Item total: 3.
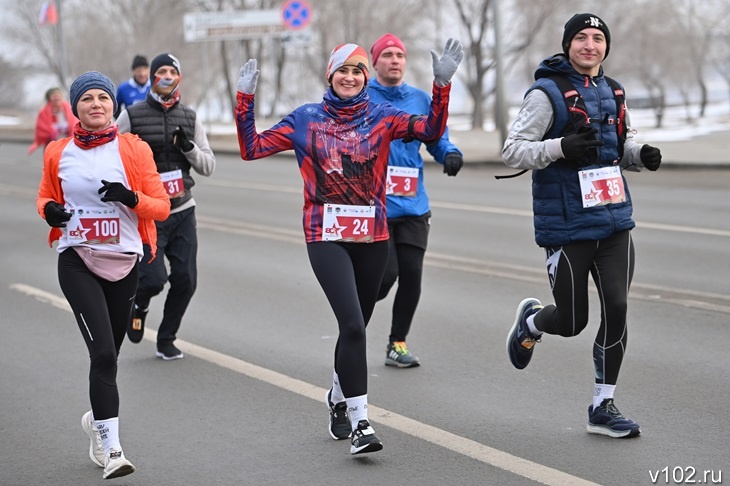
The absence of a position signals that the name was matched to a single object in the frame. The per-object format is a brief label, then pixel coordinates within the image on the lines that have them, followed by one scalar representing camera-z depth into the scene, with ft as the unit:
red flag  148.05
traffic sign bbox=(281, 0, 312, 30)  128.16
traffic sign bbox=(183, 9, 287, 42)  127.54
